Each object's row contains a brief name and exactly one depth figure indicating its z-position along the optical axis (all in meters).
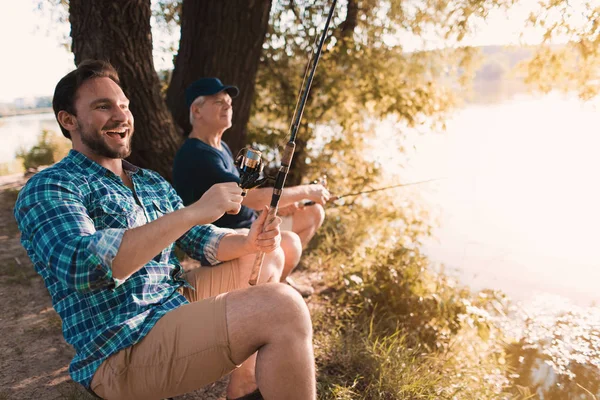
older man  2.56
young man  1.30
